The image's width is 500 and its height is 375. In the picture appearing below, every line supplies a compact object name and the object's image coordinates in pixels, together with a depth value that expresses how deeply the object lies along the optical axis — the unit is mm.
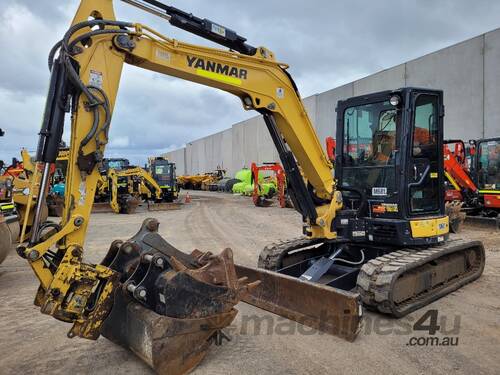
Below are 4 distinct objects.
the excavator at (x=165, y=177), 22609
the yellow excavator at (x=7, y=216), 6152
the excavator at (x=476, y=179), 11641
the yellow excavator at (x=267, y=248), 3201
